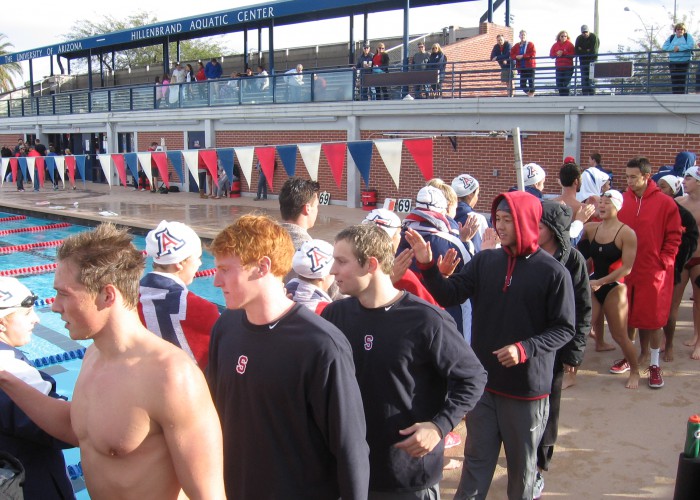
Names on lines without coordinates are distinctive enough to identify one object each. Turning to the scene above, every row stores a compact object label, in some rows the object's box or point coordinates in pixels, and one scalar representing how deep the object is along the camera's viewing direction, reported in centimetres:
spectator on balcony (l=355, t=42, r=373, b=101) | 1759
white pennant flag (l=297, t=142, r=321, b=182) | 983
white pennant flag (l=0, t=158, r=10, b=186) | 1624
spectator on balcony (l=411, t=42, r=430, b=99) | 1628
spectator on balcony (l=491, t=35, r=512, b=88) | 1566
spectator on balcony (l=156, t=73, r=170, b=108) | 2343
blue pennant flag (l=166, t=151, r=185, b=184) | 1152
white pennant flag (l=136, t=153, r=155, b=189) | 1181
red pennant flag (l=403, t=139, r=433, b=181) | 903
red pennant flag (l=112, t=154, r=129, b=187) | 1301
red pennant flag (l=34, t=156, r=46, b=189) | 1645
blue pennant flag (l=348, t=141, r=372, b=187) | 946
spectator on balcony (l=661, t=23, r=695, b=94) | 1259
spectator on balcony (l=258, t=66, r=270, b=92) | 1980
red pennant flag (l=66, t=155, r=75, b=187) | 1505
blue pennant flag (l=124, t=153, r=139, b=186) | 1227
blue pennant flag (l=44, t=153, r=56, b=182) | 1904
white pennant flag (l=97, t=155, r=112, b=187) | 1300
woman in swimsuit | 508
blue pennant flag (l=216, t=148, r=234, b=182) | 1070
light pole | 3137
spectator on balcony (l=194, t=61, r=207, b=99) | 2189
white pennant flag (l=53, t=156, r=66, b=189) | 1472
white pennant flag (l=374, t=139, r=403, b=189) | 935
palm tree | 4531
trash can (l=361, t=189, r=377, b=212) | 1769
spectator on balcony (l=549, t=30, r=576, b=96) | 1388
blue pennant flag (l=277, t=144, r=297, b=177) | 989
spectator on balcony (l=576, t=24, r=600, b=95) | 1371
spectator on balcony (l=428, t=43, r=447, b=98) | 1584
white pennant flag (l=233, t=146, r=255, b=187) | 1035
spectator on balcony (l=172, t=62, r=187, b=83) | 2392
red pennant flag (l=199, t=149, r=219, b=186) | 1086
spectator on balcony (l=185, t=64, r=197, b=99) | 2391
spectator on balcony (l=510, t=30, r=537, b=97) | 1468
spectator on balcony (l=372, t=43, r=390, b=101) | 1741
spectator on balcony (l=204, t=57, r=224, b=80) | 2302
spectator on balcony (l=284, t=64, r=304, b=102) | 1898
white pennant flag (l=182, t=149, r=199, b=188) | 1093
